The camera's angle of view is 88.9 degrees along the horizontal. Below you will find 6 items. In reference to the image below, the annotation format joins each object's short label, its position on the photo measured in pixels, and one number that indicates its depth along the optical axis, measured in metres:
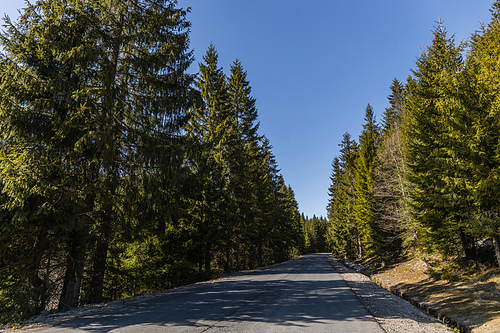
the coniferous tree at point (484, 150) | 9.12
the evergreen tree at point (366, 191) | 20.58
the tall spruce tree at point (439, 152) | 10.35
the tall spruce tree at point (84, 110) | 7.55
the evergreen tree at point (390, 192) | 17.47
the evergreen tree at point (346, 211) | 34.29
